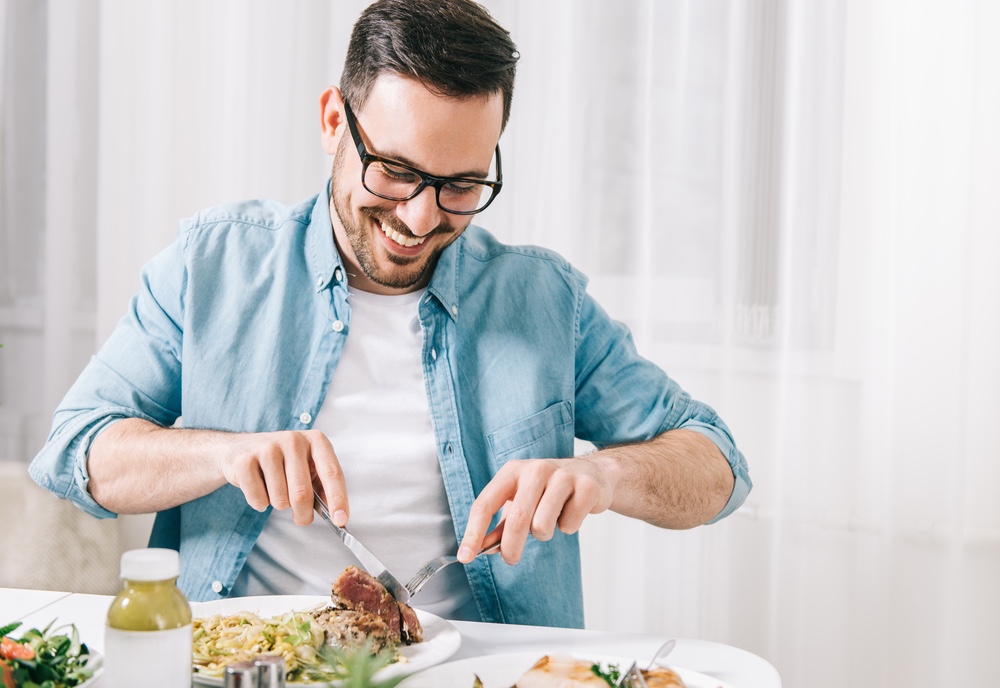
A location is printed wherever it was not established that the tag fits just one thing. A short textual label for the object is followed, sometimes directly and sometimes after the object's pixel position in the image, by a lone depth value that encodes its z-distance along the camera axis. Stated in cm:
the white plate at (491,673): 92
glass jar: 74
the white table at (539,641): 101
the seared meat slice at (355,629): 97
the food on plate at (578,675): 91
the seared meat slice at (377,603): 101
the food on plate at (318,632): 93
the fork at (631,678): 90
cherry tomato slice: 85
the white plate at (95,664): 86
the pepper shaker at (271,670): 73
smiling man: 133
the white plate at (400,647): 93
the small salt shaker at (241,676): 71
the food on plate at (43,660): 83
